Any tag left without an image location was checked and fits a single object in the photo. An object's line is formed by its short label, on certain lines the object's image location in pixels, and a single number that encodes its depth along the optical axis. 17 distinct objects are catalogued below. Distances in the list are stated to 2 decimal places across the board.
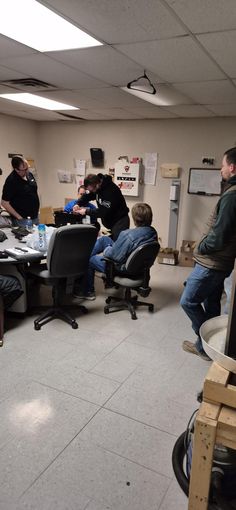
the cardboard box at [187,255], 5.38
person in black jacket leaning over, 3.88
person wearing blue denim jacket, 3.10
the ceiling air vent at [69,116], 5.45
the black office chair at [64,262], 2.79
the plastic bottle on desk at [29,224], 4.00
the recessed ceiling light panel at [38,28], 1.84
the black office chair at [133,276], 3.06
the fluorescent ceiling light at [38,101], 4.20
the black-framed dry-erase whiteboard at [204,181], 5.21
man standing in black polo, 4.12
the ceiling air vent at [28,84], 3.41
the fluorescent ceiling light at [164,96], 3.49
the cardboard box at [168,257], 5.43
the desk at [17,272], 3.13
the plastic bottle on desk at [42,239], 3.10
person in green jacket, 2.11
